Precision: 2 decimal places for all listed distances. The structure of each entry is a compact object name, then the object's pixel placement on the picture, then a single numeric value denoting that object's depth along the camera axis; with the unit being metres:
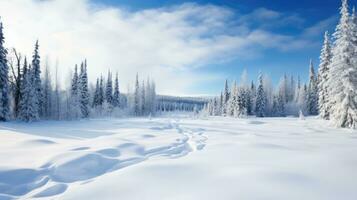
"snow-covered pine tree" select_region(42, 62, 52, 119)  44.03
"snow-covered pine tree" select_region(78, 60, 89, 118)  48.06
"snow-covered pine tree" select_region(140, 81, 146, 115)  78.71
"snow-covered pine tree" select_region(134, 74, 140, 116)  76.25
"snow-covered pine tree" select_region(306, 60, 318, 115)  60.84
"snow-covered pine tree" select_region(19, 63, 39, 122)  32.25
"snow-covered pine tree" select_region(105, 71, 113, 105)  66.17
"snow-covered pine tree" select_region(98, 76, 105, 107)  66.81
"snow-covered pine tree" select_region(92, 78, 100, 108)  65.92
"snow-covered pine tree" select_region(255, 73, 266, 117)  61.56
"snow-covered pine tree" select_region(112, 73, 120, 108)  70.45
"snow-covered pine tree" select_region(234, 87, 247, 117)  57.09
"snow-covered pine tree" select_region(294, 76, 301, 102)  78.08
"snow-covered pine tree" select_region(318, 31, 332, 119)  38.17
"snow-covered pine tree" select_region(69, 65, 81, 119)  45.36
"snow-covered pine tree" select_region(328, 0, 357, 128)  22.14
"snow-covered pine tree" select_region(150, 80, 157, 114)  89.38
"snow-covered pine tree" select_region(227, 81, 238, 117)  58.82
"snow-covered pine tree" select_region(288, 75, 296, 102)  86.44
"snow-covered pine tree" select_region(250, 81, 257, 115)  63.96
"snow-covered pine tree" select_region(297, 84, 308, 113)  66.56
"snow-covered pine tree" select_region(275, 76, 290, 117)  69.91
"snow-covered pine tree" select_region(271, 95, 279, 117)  68.95
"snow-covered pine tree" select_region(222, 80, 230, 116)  72.62
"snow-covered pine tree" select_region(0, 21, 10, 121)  29.17
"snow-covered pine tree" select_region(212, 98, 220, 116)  83.25
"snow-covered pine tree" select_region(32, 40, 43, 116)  36.50
